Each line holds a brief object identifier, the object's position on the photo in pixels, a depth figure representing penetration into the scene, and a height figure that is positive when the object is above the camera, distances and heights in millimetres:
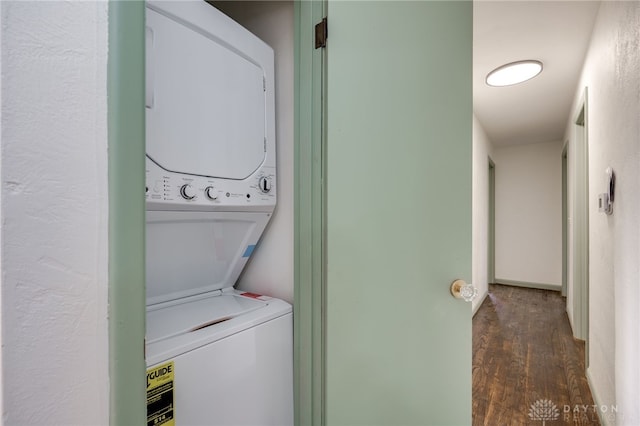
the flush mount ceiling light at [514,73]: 2402 +1203
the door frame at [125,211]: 459 +6
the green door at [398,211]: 822 +9
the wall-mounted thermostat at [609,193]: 1463 +105
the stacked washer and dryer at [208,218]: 785 -11
